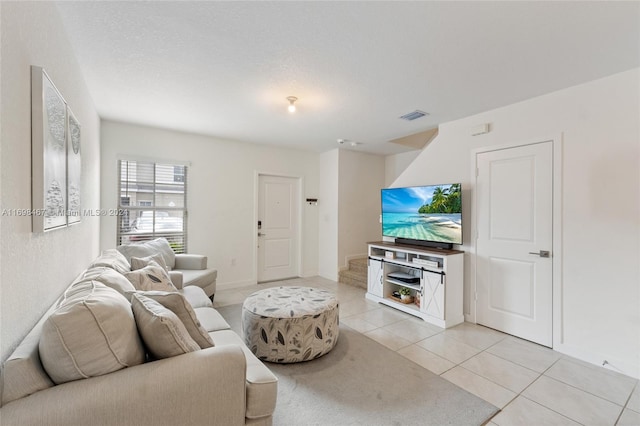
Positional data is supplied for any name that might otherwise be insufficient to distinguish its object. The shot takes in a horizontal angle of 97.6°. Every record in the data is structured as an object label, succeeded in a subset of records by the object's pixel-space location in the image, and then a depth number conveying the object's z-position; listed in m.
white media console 3.20
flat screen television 3.37
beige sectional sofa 0.98
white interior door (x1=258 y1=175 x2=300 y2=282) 5.05
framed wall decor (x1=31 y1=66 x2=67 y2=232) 1.26
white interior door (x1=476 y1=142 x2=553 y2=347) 2.75
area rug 1.75
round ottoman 2.32
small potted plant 3.71
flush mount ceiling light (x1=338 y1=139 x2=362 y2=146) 4.63
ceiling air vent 3.32
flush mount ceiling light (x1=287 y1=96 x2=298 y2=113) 2.89
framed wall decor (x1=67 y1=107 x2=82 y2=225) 1.79
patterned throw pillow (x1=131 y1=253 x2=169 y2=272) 2.64
